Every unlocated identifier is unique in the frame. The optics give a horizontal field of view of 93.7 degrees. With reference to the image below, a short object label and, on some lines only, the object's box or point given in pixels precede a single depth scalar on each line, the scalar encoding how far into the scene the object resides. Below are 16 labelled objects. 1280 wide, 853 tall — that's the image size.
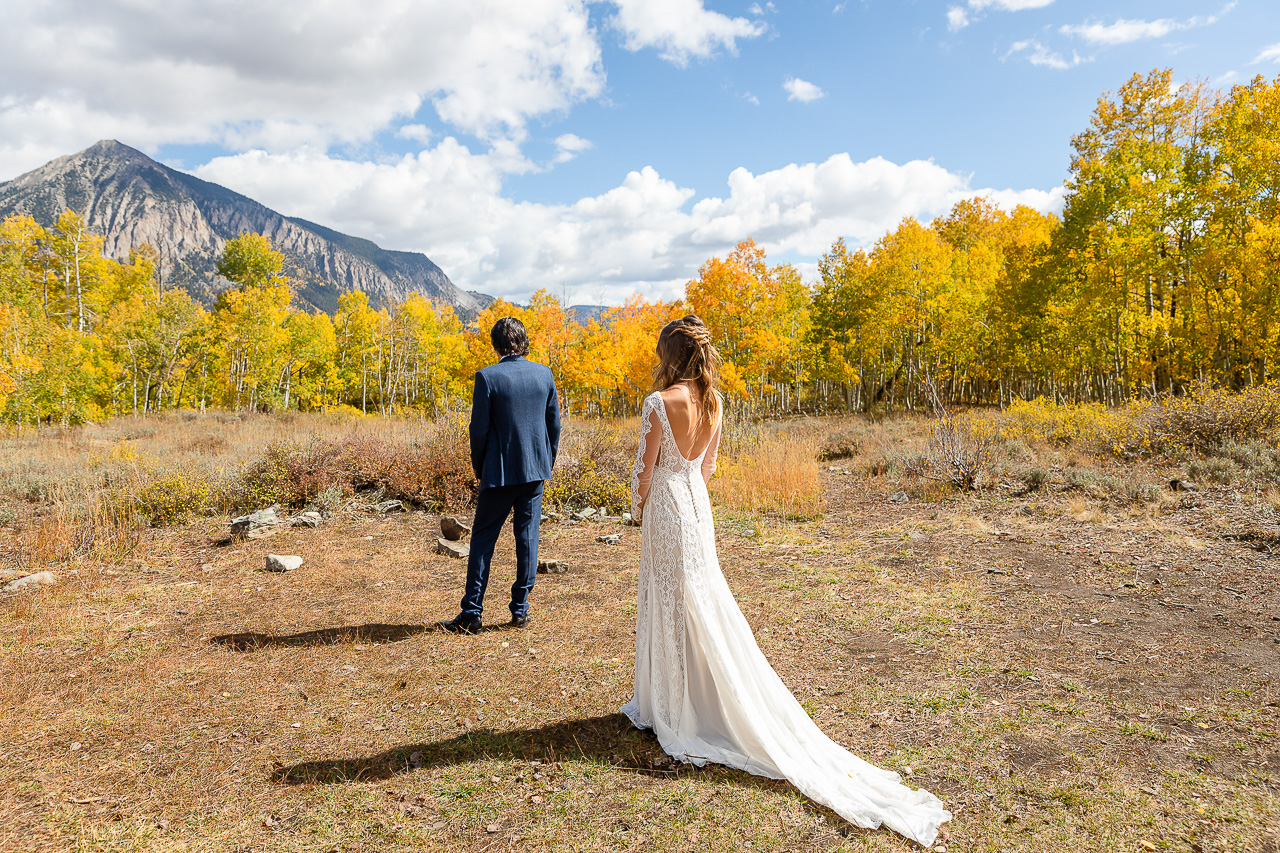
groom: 4.54
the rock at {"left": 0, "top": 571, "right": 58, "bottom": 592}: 5.94
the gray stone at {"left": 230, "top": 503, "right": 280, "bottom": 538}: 7.82
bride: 2.96
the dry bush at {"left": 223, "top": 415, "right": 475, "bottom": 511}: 9.17
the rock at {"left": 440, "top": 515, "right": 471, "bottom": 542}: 7.92
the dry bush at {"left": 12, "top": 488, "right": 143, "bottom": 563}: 6.90
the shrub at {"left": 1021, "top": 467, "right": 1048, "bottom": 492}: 9.63
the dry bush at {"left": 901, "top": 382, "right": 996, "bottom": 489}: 10.09
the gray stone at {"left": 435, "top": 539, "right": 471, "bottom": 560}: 7.29
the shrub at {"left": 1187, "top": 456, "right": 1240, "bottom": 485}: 8.91
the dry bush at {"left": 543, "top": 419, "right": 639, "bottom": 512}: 9.53
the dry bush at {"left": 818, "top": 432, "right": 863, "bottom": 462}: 16.12
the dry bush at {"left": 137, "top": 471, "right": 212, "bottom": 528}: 8.48
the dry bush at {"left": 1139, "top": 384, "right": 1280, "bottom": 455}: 10.36
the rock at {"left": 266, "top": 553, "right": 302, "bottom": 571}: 6.62
